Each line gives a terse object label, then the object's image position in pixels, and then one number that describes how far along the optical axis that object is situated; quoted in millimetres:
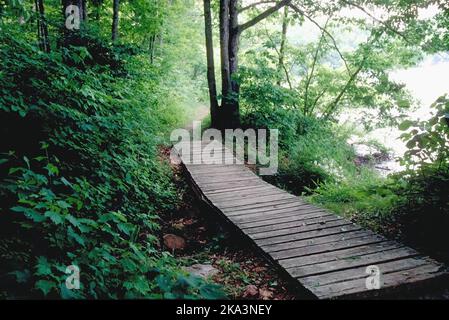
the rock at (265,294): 3717
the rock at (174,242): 5309
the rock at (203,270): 4280
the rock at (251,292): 3759
